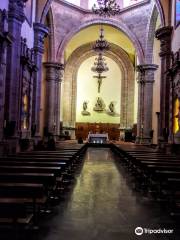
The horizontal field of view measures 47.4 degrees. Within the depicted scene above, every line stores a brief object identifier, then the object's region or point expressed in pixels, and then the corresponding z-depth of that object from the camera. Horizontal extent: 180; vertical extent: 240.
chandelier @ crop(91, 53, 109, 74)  17.76
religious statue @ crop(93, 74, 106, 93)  20.00
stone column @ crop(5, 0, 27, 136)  8.39
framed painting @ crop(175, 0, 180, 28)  10.32
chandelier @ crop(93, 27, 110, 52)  15.38
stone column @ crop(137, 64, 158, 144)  15.95
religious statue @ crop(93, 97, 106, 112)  21.61
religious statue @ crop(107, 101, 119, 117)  21.59
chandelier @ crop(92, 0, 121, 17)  11.90
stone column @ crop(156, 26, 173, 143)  10.89
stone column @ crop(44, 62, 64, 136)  16.19
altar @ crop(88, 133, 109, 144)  17.59
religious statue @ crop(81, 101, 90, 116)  21.56
